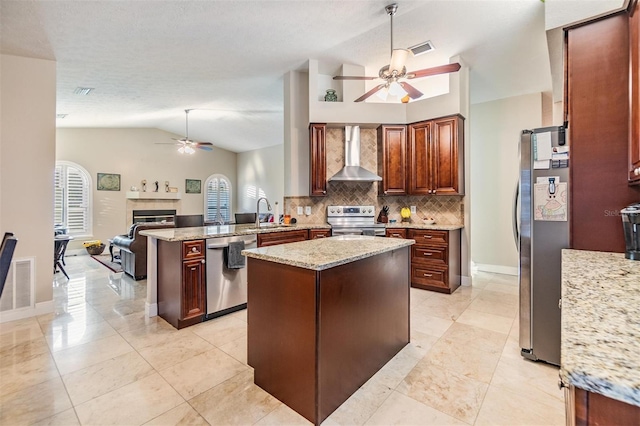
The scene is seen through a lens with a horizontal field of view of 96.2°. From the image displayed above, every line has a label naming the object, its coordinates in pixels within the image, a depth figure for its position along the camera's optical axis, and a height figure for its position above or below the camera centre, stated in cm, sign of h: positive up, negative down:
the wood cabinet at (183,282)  279 -69
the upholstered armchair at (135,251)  461 -61
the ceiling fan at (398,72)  280 +140
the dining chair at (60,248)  450 -58
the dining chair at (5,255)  148 -22
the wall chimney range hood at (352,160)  445 +86
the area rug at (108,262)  569 -107
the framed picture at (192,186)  961 +92
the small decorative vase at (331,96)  460 +188
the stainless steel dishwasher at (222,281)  301 -74
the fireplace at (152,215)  838 -5
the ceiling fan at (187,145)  677 +164
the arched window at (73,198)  727 +39
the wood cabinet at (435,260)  393 -66
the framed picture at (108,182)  788 +89
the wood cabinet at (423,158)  418 +86
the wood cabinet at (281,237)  349 -31
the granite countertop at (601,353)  48 -27
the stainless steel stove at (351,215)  469 -3
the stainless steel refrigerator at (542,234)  209 -16
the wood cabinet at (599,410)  48 -35
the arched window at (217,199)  1020 +53
